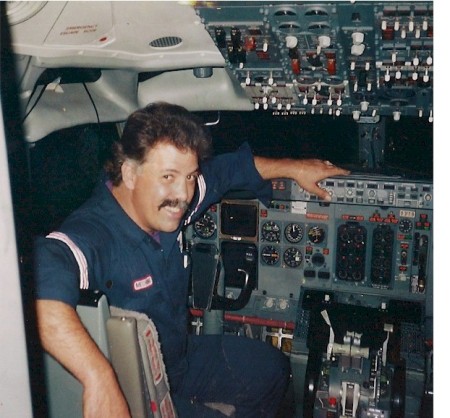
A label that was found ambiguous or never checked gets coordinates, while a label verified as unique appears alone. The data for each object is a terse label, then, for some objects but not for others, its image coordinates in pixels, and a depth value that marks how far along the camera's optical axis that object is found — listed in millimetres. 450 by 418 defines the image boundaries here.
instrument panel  2822
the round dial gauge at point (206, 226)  3232
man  1860
